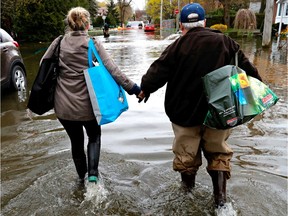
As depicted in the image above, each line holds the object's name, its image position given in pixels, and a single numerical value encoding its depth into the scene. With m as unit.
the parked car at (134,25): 70.00
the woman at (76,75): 3.09
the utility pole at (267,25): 17.98
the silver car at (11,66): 7.23
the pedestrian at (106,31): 32.18
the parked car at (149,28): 48.62
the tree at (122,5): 75.31
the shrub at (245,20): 30.34
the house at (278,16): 33.22
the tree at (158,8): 67.81
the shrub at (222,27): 32.19
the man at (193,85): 2.73
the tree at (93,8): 58.26
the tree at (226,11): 35.10
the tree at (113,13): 71.80
